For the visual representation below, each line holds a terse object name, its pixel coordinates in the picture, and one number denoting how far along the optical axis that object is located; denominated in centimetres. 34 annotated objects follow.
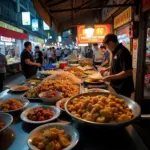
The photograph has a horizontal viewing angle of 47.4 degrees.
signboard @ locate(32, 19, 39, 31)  2214
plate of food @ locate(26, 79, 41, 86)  402
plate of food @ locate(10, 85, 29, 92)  330
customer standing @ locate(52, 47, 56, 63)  1870
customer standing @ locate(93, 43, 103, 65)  1047
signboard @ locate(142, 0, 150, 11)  420
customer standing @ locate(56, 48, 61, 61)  2238
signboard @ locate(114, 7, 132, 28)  547
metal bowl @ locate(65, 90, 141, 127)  153
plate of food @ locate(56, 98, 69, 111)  228
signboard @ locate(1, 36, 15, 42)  1368
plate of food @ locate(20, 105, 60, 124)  195
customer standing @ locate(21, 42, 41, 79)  629
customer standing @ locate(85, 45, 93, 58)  1446
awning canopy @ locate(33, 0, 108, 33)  469
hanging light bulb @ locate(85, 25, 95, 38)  637
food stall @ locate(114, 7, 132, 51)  562
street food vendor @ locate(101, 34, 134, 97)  342
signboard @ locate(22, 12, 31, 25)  1906
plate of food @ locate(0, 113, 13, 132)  176
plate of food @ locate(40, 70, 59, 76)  491
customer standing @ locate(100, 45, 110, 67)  813
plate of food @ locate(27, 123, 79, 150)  145
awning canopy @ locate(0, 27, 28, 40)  1115
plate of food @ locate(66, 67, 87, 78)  495
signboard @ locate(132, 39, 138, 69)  505
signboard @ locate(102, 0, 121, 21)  675
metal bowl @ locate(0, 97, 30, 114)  218
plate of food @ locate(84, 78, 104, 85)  363
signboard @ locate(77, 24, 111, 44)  701
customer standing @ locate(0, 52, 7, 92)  786
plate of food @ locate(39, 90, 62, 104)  254
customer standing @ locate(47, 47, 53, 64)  1852
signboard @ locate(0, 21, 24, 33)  1452
